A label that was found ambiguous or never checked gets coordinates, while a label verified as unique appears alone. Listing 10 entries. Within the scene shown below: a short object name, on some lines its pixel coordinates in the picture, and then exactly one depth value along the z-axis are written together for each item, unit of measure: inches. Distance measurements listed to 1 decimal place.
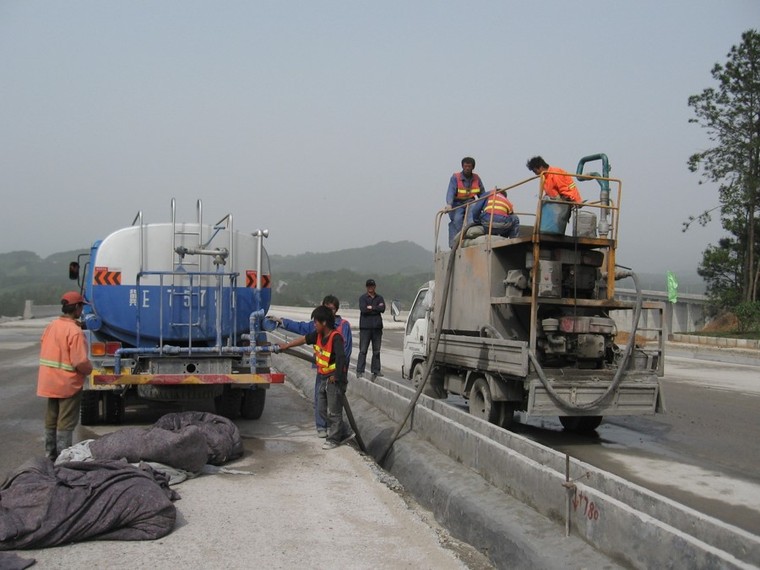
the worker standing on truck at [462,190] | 438.3
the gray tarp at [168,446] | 259.6
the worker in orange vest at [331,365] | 332.5
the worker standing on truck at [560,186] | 360.5
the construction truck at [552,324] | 342.6
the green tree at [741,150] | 1327.5
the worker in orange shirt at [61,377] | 271.0
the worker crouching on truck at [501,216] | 392.5
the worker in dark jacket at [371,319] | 535.7
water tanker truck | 358.9
